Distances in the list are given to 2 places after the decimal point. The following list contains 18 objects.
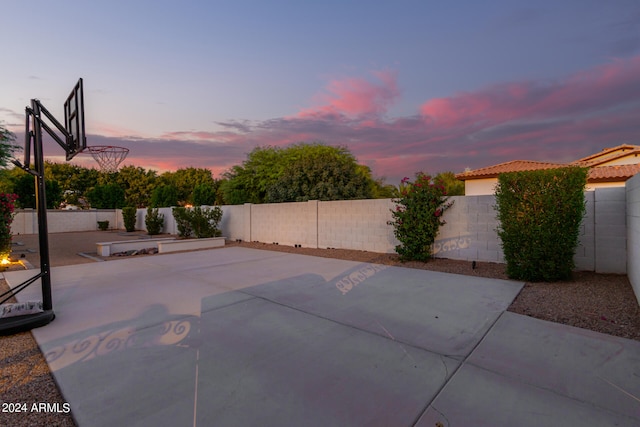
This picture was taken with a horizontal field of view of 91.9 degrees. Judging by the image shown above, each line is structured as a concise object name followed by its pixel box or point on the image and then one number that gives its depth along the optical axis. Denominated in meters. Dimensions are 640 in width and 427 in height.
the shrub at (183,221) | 15.50
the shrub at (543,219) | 5.27
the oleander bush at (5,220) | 8.36
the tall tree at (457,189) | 20.25
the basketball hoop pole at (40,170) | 3.79
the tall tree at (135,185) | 38.56
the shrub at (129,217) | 22.98
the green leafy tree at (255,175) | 21.66
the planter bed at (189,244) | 11.41
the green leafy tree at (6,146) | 11.56
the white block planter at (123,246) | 11.01
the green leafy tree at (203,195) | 22.17
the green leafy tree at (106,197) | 29.03
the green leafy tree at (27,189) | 24.97
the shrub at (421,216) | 7.94
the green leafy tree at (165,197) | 25.47
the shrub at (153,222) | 19.17
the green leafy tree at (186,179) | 40.22
